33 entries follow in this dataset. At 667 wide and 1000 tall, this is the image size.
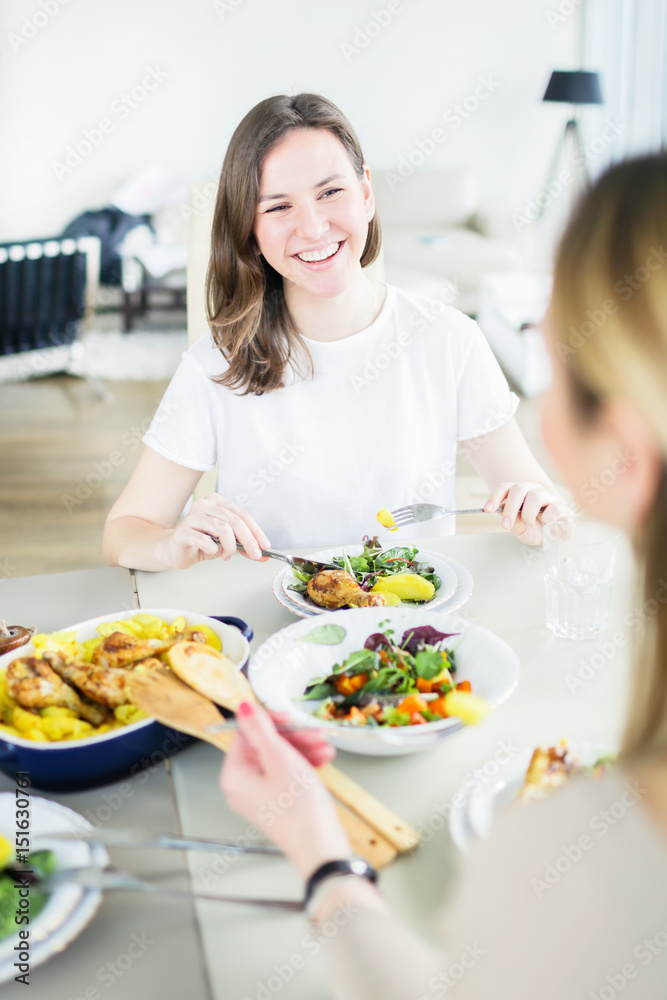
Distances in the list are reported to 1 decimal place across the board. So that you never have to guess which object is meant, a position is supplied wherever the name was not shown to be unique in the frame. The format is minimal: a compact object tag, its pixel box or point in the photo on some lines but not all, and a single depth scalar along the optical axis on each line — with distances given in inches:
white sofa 209.8
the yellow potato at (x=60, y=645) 36.6
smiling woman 57.8
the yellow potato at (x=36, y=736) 32.2
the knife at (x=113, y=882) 26.1
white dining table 25.5
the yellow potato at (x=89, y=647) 38.2
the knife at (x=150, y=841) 26.5
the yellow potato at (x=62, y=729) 32.5
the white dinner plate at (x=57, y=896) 25.3
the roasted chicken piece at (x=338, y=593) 43.7
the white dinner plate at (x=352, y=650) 32.6
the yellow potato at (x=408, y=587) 45.3
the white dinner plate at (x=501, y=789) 28.8
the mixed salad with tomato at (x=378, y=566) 47.4
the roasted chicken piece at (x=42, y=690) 33.5
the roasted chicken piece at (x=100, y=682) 33.9
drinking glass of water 42.9
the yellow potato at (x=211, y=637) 39.1
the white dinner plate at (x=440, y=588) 44.3
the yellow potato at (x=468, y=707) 32.6
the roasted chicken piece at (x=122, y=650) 36.2
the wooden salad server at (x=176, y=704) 32.3
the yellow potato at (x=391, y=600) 44.3
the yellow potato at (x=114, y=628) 39.3
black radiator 175.9
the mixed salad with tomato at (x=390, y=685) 34.0
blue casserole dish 31.5
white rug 202.1
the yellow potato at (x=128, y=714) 33.6
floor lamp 214.8
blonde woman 21.5
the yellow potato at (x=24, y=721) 32.6
